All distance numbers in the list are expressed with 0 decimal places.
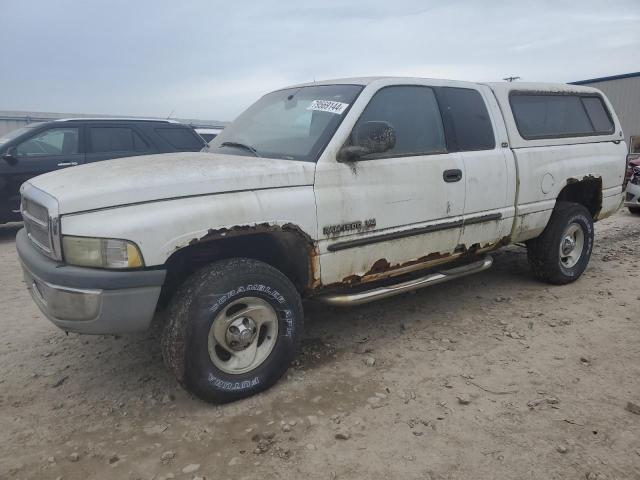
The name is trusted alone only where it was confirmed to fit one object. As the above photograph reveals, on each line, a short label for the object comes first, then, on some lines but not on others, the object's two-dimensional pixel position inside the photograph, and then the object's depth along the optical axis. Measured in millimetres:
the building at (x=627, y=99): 19375
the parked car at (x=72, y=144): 7141
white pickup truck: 2473
